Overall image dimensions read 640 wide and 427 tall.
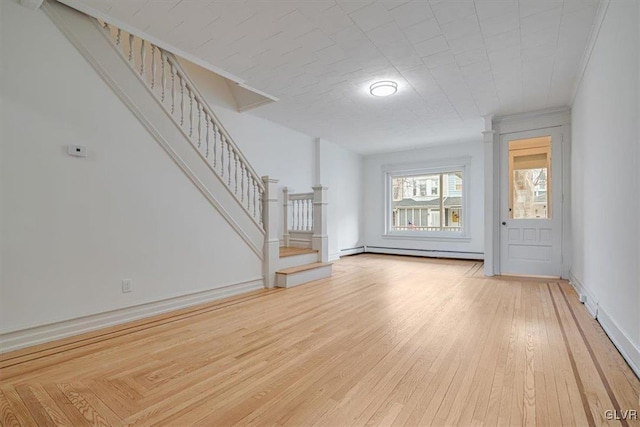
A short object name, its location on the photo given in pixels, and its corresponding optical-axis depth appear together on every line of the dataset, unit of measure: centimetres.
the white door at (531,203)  493
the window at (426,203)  758
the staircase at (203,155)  280
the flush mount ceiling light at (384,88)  405
